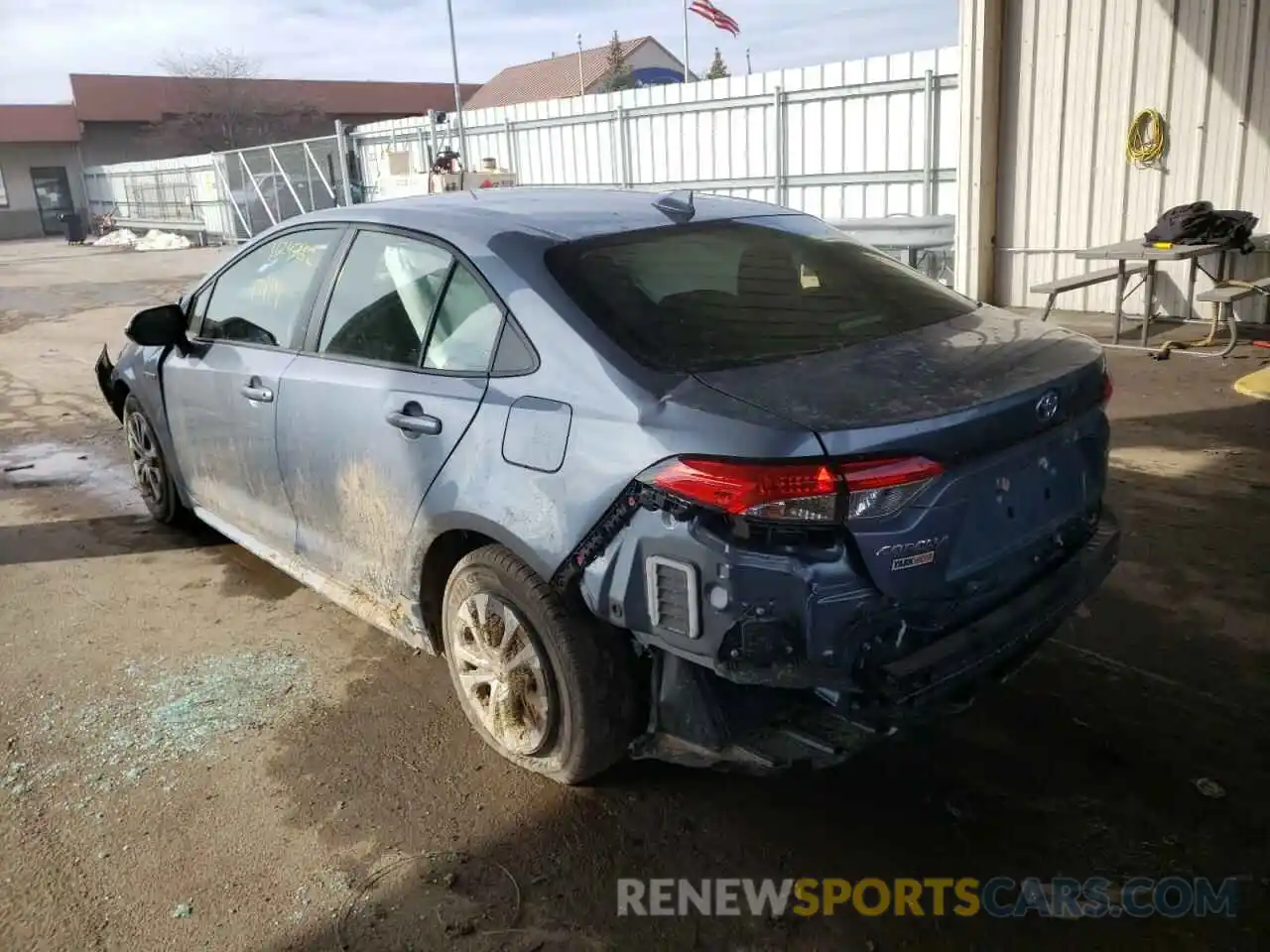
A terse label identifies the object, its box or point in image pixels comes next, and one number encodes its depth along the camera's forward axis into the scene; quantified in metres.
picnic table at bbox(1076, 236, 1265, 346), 7.79
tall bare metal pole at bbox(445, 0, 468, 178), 18.64
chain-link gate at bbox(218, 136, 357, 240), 22.38
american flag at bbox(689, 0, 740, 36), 32.72
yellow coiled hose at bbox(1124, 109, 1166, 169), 8.88
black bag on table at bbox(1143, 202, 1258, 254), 7.89
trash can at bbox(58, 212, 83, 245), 32.75
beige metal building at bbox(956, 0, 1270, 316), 8.46
